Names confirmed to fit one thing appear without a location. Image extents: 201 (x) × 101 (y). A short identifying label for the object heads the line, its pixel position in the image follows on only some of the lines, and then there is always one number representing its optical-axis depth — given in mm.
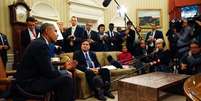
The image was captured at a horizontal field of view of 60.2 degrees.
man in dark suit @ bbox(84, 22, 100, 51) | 3868
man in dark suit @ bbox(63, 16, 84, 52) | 3604
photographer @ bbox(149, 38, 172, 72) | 3836
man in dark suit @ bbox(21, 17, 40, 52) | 3043
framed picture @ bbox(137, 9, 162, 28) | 5976
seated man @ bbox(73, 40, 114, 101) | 3048
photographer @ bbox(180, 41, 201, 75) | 3311
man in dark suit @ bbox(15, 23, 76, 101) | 1731
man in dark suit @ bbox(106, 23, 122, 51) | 4385
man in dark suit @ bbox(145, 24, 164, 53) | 4489
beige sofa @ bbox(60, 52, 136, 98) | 3016
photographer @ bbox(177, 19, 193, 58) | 3996
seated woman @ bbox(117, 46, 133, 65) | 4144
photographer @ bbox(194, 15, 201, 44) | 4001
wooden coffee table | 2374
